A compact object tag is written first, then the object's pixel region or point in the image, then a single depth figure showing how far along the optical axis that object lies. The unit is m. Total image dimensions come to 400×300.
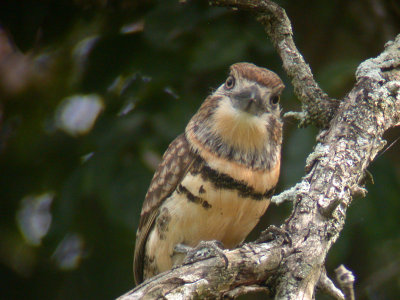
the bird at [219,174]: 6.71
